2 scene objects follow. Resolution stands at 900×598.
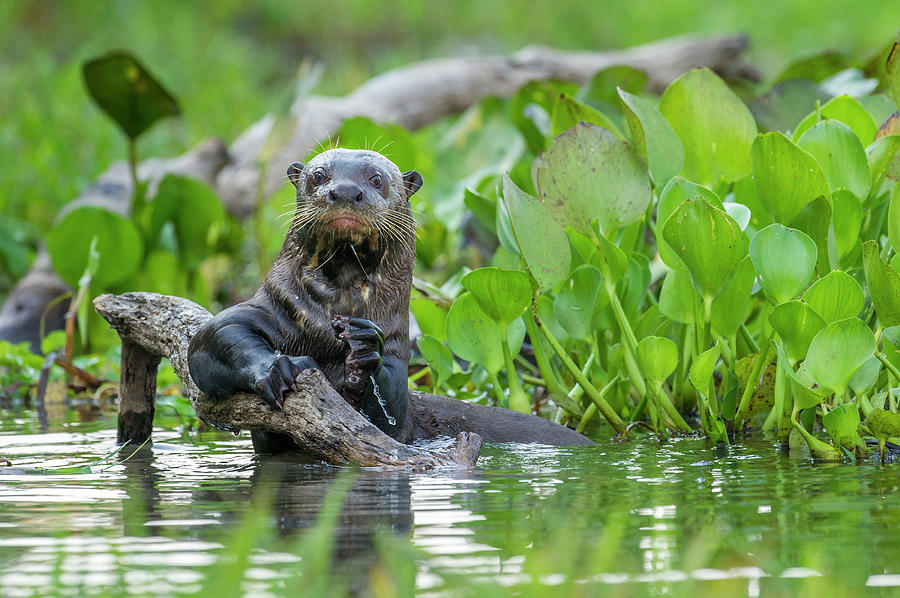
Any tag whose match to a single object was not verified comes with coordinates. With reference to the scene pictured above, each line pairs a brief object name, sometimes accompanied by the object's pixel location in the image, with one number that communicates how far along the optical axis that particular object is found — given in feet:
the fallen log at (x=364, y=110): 46.03
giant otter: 22.09
